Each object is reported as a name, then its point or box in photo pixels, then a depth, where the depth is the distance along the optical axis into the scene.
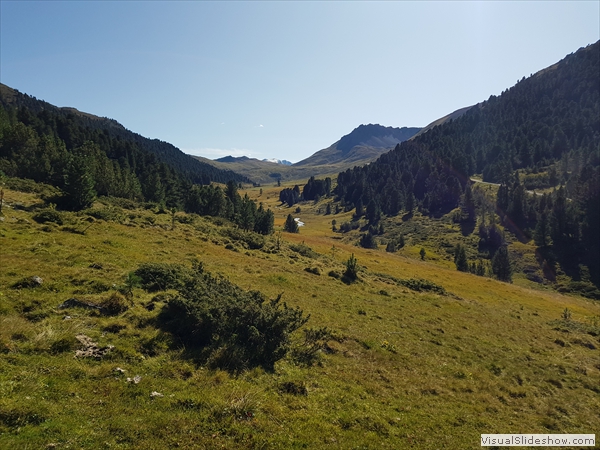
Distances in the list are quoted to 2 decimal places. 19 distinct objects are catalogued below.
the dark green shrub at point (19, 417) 8.24
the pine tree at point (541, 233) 117.94
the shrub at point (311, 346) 16.53
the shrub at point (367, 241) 126.88
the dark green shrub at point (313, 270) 40.29
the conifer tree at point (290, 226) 124.31
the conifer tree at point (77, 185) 42.09
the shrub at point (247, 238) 49.22
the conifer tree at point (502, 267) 93.06
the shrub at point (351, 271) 41.00
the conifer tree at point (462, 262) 93.38
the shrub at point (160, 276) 20.41
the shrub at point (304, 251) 55.03
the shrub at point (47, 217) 32.16
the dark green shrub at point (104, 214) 39.84
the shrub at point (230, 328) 14.52
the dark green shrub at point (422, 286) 45.12
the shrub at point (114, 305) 15.89
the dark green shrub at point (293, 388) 13.17
